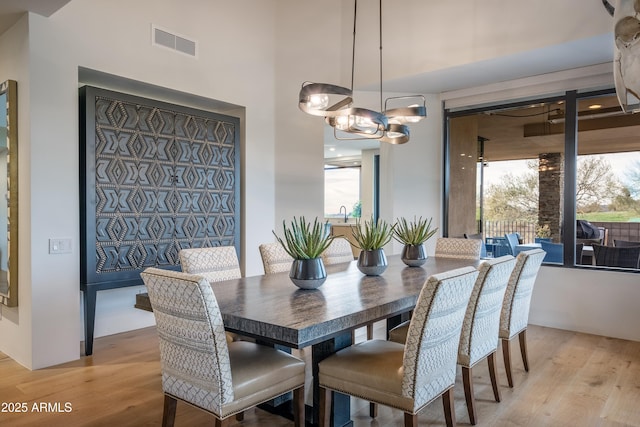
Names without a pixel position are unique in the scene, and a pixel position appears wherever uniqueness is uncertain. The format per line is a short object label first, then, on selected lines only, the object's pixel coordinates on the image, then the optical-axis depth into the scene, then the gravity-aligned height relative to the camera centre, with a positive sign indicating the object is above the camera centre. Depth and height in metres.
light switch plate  3.46 -0.31
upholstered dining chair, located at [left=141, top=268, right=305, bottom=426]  1.78 -0.70
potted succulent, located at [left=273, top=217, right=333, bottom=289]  2.52 -0.29
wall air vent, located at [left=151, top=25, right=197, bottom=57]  4.18 +1.67
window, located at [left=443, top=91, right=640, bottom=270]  4.54 +0.39
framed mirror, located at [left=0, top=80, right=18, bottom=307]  3.46 +0.11
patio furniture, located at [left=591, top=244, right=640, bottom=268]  4.36 -0.48
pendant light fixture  2.93 +0.69
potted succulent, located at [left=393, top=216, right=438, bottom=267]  3.50 -0.31
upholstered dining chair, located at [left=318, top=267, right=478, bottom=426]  1.87 -0.75
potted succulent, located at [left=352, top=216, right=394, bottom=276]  3.05 -0.31
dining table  1.81 -0.48
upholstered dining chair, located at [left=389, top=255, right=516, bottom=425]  2.45 -0.63
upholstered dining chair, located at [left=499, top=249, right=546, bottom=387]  3.04 -0.64
